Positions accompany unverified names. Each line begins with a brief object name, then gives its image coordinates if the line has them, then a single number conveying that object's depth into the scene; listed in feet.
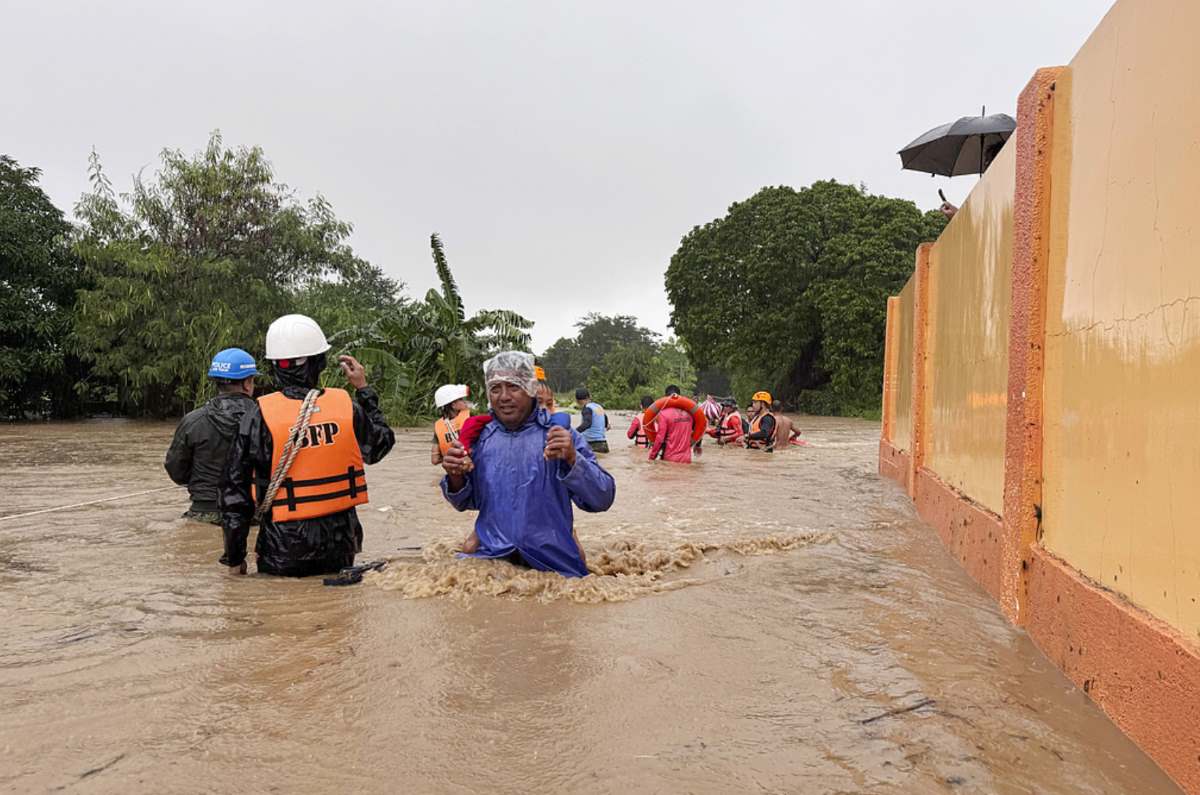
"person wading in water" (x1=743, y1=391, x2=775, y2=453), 52.01
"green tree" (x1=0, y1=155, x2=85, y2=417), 73.51
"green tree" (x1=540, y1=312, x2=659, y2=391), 240.94
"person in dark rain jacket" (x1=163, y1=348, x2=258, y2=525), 19.22
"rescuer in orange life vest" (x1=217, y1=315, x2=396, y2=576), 14.56
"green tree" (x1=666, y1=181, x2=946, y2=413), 98.48
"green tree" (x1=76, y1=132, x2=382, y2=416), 74.28
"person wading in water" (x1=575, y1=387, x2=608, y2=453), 43.16
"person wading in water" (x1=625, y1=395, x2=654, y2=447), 55.52
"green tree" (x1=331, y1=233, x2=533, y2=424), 73.31
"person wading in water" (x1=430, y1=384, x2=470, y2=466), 26.55
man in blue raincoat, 14.62
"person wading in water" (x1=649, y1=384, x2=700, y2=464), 43.19
